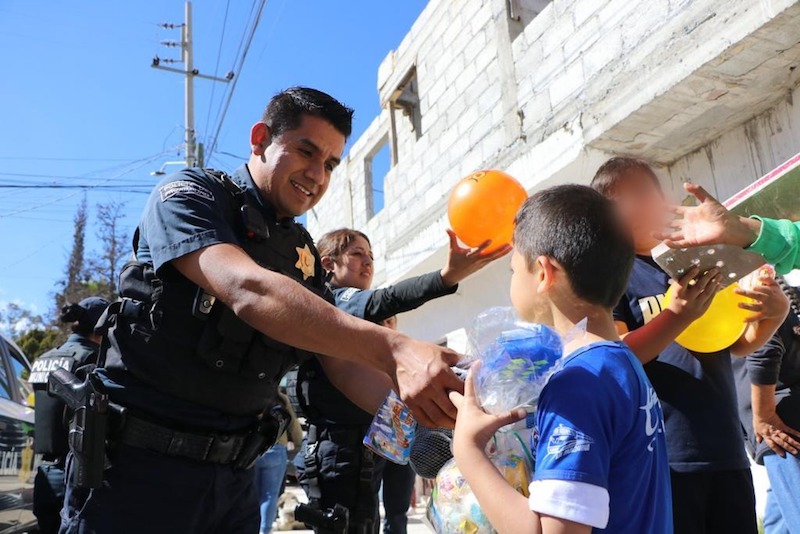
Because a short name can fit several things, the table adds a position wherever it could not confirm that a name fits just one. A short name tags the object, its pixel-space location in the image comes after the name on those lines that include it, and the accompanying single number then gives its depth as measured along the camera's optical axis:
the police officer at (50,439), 3.60
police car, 3.79
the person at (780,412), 2.66
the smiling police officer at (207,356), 1.34
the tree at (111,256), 24.42
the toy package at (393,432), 1.45
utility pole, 14.66
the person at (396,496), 3.44
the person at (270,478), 4.99
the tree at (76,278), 24.77
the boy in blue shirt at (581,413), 1.06
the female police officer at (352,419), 2.79
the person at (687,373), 1.81
